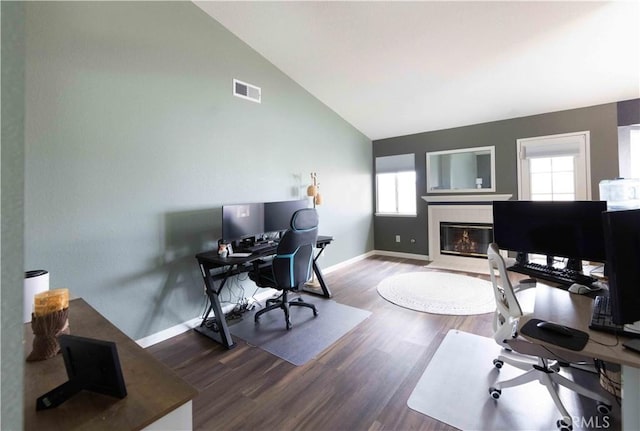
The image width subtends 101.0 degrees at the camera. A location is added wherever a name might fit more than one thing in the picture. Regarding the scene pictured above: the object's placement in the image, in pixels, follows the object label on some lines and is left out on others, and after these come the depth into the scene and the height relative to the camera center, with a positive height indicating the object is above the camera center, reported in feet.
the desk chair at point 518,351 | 4.69 -2.86
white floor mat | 5.01 -3.87
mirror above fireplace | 15.66 +3.00
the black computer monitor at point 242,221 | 8.98 -0.03
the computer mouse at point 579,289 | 5.18 -1.44
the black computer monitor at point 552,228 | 5.67 -0.26
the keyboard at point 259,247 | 9.25 -0.99
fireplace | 15.49 +0.04
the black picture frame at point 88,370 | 2.47 -1.45
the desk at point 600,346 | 3.21 -1.67
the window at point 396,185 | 18.24 +2.41
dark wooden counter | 2.27 -1.70
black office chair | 8.53 -1.42
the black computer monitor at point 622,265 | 3.17 -0.60
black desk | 7.92 -1.83
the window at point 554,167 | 12.97 +2.57
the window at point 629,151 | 11.95 +2.98
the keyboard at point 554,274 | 5.61 -1.30
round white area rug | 10.19 -3.32
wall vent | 10.38 +5.28
